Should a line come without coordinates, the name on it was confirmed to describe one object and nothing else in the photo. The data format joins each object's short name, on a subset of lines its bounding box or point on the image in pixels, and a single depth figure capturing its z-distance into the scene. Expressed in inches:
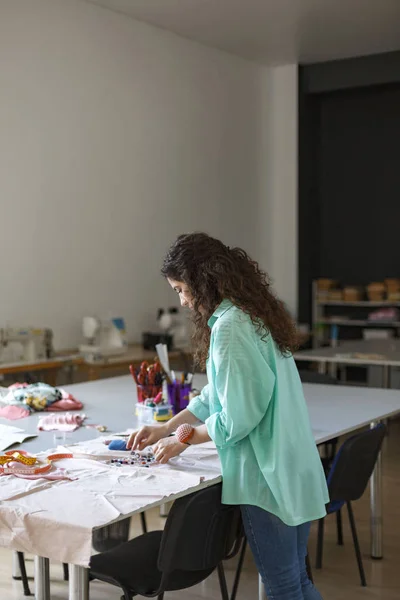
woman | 89.7
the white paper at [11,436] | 112.3
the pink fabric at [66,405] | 139.8
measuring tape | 95.3
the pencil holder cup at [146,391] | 137.2
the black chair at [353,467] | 125.6
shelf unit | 341.7
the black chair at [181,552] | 93.1
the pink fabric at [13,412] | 134.3
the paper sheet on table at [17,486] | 86.2
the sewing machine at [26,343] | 218.8
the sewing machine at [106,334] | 247.3
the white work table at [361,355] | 232.7
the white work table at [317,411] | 119.1
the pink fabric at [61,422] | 124.2
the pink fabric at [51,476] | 93.1
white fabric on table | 78.1
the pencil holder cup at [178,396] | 137.4
